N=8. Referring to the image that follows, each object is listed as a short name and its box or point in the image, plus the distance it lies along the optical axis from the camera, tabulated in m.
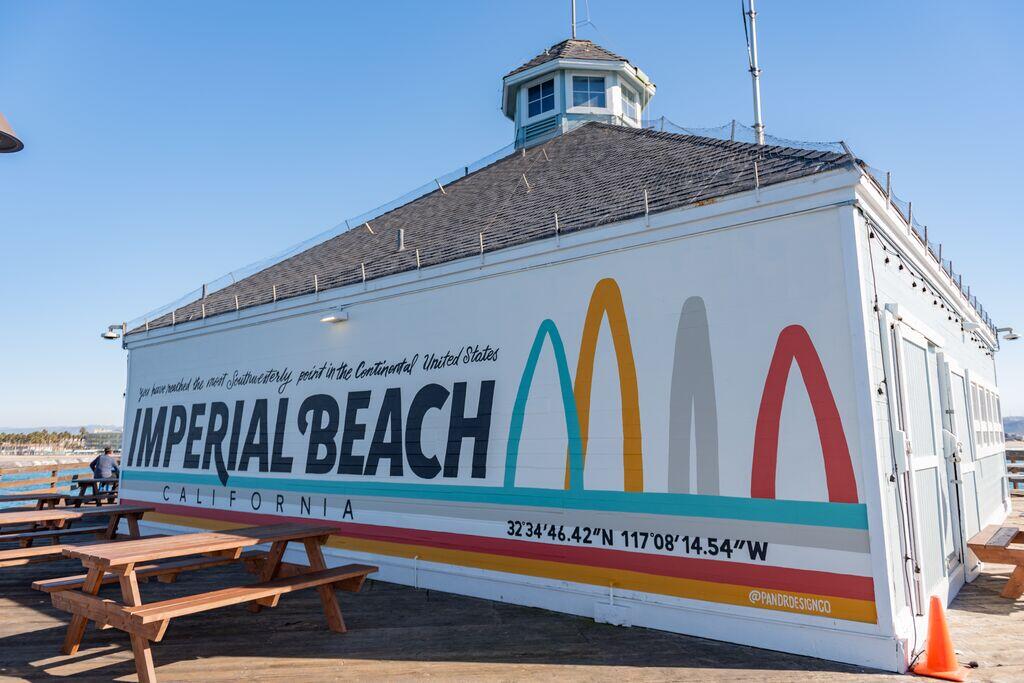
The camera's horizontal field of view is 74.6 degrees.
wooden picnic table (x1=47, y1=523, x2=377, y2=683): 4.43
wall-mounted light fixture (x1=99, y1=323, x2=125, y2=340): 12.85
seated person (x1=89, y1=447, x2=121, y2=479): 15.96
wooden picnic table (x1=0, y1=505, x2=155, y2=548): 7.55
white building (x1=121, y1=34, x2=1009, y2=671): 5.09
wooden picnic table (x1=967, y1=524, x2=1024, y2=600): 6.30
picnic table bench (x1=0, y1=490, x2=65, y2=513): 11.21
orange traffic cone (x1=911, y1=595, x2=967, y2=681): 4.48
